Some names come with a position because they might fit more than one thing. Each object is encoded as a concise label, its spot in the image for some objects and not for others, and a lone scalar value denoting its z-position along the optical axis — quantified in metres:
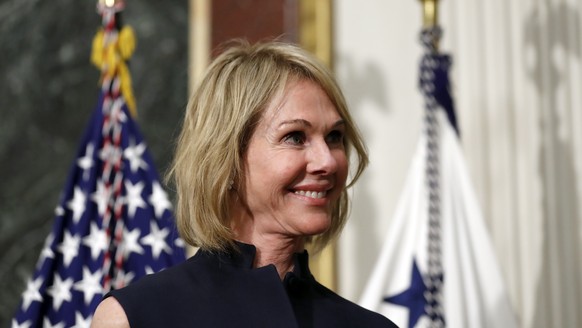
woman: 3.84
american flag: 6.31
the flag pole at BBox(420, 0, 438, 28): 7.26
